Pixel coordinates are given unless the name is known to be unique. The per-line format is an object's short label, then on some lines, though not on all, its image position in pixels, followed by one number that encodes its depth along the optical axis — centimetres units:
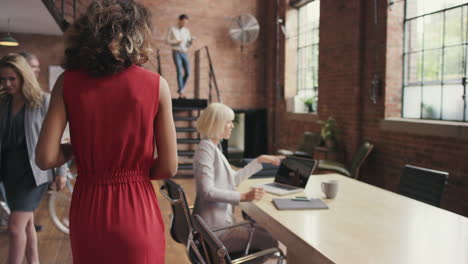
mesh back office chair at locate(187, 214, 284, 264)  143
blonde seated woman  227
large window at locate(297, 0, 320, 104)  758
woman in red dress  119
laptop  249
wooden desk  150
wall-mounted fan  844
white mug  236
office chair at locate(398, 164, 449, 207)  265
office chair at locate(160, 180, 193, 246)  212
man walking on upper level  739
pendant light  645
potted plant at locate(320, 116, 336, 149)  623
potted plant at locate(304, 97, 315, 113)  757
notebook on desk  215
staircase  736
